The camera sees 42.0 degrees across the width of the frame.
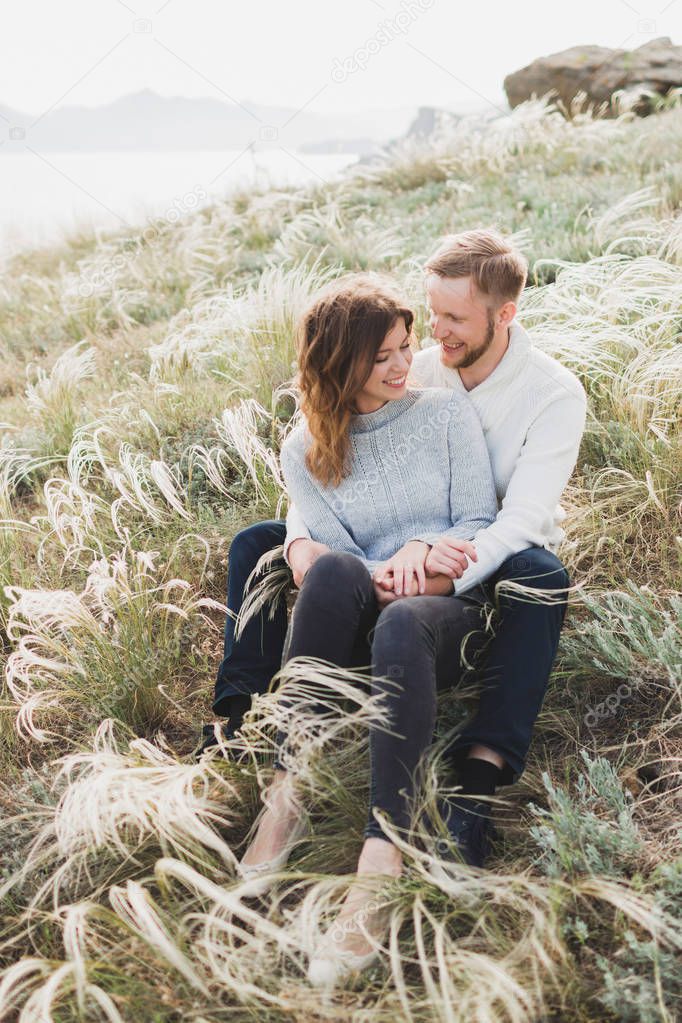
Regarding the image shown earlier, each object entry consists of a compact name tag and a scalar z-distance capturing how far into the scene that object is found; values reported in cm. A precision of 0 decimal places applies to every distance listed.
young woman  210
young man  216
